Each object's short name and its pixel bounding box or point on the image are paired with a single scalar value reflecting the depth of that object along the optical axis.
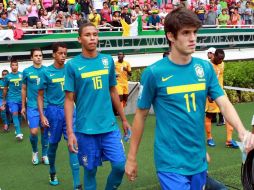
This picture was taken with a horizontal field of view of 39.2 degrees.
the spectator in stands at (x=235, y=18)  16.03
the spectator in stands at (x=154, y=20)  13.80
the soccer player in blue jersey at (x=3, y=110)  8.29
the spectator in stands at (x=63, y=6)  13.18
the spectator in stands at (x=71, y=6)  13.33
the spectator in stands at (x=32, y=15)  11.99
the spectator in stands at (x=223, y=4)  16.38
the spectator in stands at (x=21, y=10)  12.15
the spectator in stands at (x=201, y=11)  15.02
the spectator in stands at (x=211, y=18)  15.49
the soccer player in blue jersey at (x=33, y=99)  5.86
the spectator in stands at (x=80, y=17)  12.62
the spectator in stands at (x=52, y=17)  12.53
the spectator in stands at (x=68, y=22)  12.45
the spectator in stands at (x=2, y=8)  11.70
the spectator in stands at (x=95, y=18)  12.65
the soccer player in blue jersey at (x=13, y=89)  7.93
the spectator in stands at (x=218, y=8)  16.19
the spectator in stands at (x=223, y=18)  15.81
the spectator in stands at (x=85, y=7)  13.31
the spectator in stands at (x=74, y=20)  12.59
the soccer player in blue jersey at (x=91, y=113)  3.80
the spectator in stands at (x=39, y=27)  11.79
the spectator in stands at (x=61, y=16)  12.40
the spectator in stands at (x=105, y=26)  12.46
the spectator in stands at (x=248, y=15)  16.66
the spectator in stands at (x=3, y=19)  11.26
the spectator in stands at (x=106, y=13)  13.24
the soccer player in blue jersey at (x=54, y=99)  4.86
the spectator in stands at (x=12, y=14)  11.73
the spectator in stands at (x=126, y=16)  13.21
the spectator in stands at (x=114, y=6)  13.81
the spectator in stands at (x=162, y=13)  14.49
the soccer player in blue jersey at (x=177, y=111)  2.62
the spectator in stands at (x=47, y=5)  12.99
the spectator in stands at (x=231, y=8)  16.22
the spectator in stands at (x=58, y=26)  12.06
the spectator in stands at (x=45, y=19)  12.19
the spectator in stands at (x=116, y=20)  13.14
